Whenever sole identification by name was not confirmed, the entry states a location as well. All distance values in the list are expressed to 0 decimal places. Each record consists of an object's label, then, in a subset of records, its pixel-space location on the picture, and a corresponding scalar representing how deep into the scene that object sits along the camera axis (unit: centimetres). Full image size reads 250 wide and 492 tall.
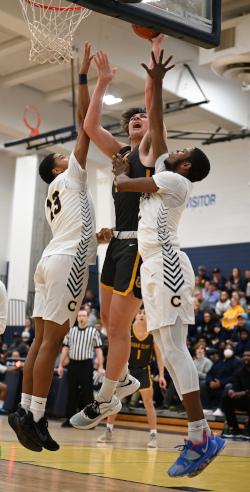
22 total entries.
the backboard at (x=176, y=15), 571
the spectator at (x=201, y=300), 1861
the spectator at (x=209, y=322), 1731
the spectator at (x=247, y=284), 1900
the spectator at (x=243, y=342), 1504
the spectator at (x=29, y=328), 2081
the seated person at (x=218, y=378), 1446
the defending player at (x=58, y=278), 560
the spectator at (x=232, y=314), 1767
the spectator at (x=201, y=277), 2083
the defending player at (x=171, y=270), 512
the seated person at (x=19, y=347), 1869
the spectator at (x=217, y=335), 1673
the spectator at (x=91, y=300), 2244
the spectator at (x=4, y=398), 1525
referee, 1429
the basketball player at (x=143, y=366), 1127
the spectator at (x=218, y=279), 2075
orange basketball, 606
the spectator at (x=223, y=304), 1859
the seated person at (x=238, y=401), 1291
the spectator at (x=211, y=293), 1952
